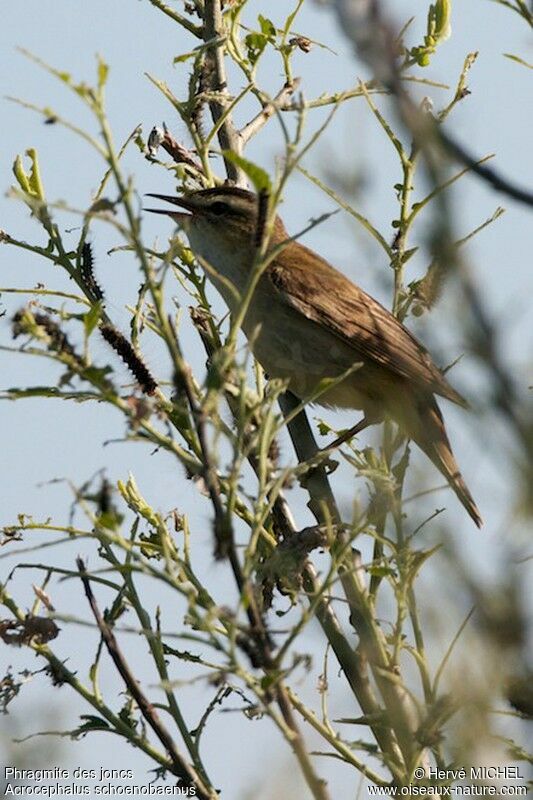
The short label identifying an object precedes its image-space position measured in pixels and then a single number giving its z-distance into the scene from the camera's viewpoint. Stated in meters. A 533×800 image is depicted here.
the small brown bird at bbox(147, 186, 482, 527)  9.61
